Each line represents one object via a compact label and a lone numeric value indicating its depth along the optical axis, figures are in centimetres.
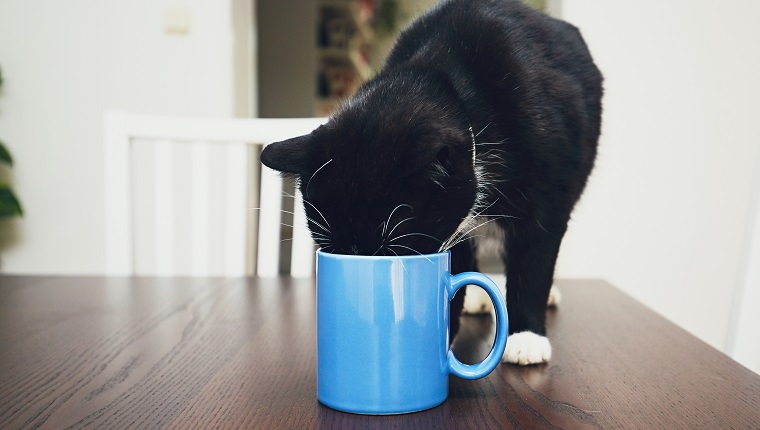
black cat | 53
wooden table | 44
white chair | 118
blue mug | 44
